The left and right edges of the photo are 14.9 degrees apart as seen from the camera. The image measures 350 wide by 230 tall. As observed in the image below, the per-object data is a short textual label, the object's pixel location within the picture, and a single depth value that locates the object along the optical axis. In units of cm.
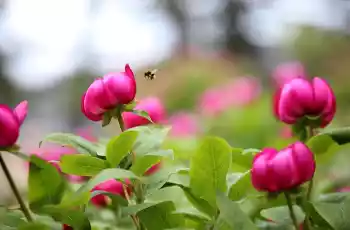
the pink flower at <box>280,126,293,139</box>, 279
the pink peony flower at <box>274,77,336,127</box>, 179
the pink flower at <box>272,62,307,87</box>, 445
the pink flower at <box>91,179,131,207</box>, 195
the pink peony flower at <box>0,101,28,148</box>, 161
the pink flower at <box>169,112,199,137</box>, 417
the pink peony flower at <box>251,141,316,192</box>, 167
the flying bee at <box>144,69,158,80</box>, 197
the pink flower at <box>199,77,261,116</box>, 496
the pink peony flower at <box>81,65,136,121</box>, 175
